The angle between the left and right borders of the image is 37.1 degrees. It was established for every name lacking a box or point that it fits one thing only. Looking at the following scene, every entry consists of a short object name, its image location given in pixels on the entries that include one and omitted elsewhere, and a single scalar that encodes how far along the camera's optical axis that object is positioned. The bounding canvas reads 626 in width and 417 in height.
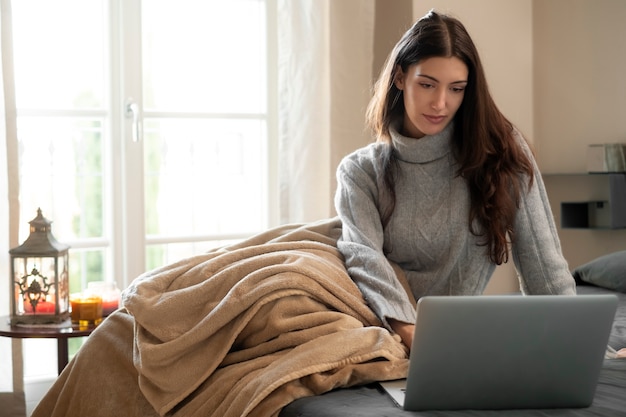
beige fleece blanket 1.69
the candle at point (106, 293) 2.67
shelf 3.60
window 3.32
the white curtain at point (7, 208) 2.97
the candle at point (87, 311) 2.56
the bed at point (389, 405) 1.50
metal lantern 2.60
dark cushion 2.95
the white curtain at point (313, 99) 3.55
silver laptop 1.43
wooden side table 2.46
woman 2.04
